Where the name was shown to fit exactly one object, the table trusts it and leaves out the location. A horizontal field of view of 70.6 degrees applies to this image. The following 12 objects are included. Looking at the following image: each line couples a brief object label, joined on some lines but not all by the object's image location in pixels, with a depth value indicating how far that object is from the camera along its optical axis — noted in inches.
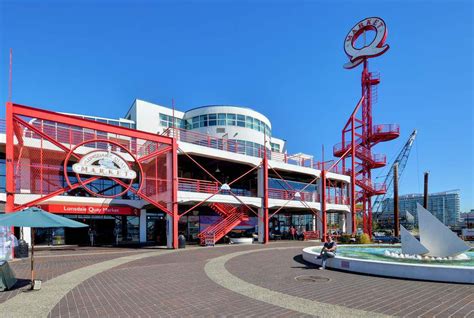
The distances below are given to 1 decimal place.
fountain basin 376.5
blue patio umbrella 340.8
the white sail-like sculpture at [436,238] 511.2
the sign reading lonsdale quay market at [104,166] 810.8
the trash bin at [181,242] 920.9
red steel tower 1606.8
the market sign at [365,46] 1617.9
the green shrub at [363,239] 980.6
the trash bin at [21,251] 680.4
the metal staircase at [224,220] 1015.6
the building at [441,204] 5625.0
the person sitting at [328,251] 495.2
